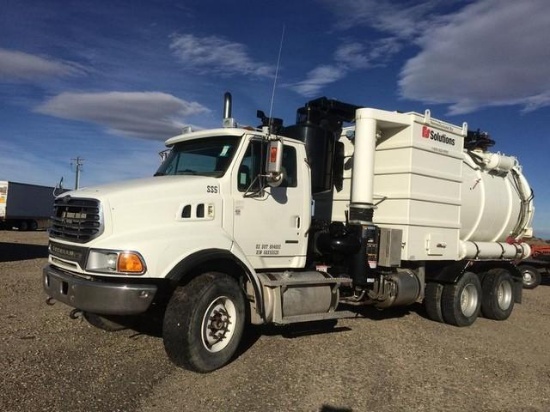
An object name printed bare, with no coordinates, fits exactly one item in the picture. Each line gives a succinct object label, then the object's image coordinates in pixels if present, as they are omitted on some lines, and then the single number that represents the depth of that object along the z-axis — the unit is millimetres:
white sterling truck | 5734
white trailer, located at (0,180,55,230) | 39266
